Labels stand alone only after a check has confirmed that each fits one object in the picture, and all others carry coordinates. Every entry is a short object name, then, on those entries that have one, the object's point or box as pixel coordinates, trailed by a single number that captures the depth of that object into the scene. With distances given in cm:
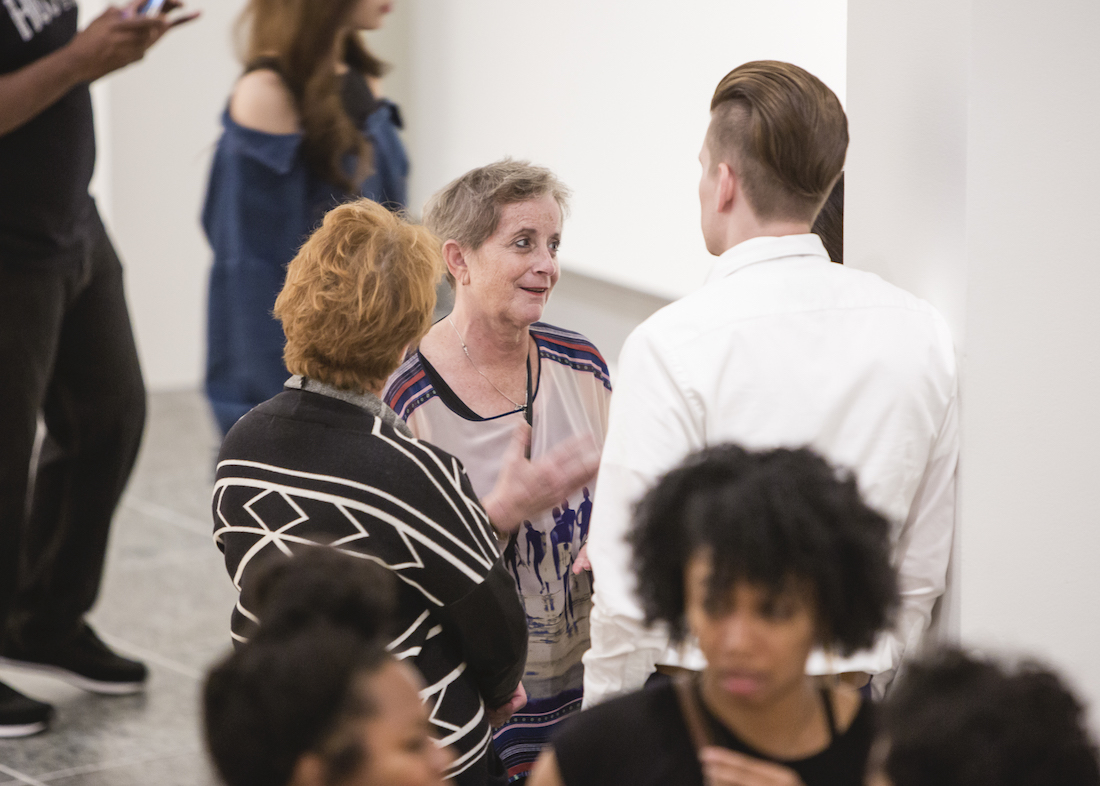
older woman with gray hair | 464
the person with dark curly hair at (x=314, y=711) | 362
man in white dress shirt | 420
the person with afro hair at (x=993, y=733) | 359
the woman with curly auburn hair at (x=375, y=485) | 422
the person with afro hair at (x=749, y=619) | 379
